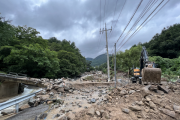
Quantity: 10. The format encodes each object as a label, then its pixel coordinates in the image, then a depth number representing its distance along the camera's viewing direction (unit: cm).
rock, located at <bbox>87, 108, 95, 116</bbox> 428
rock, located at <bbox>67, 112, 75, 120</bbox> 405
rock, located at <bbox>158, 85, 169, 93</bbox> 602
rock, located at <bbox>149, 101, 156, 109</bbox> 435
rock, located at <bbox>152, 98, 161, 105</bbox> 463
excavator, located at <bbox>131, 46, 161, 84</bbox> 767
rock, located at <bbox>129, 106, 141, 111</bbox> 418
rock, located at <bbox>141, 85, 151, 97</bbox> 556
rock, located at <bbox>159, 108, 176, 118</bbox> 364
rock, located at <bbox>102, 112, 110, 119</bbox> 390
